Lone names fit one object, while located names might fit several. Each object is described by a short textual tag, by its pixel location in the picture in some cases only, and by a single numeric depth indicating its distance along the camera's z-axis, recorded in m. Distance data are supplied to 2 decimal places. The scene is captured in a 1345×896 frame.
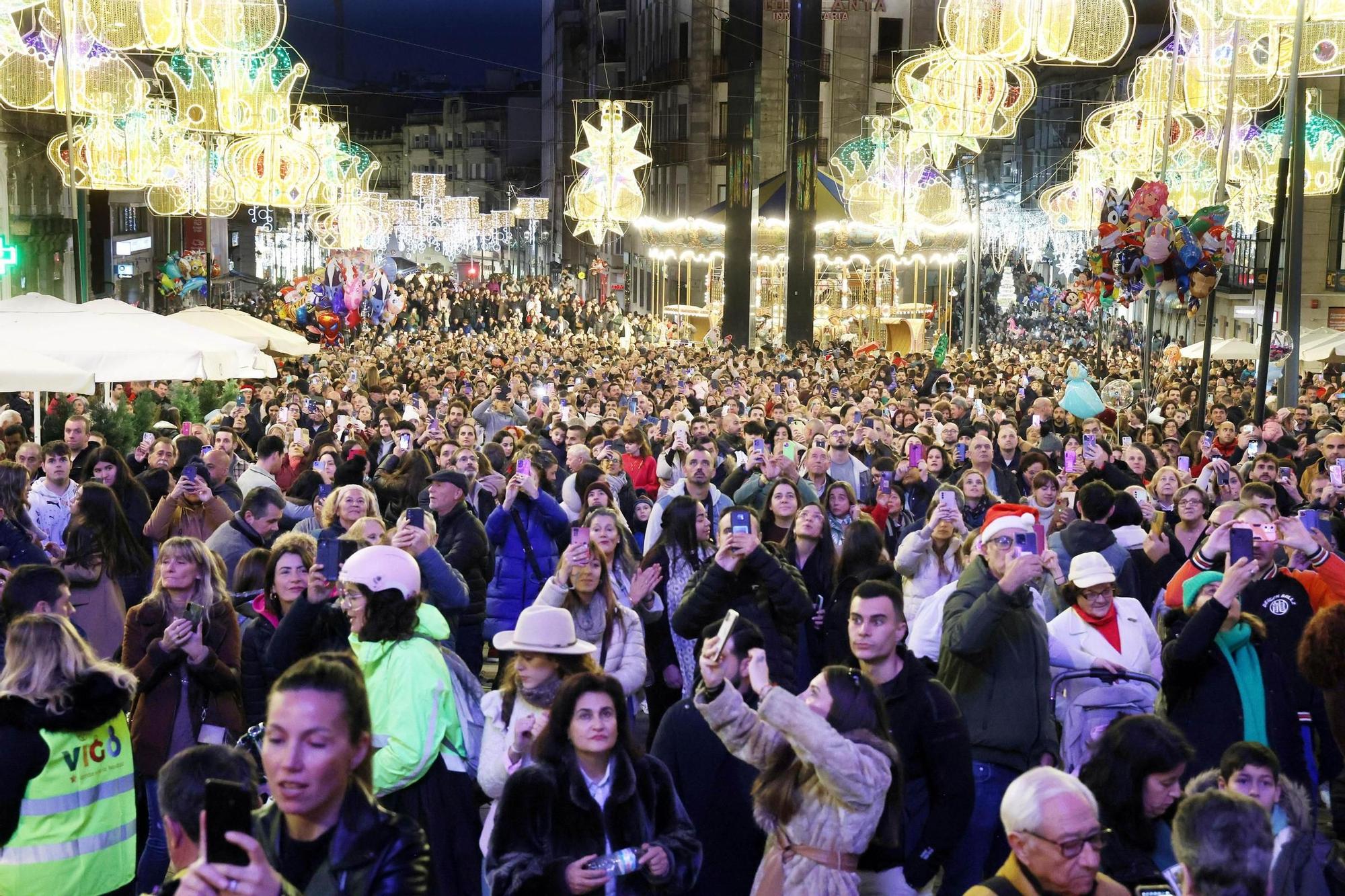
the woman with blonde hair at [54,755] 5.05
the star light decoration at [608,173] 37.62
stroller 6.45
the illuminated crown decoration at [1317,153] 32.31
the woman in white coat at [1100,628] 6.50
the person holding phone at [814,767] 4.50
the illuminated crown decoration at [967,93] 27.03
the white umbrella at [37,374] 13.95
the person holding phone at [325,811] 3.75
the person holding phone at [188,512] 9.60
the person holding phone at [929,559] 8.17
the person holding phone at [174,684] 6.21
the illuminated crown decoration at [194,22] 22.50
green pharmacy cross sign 31.84
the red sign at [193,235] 67.44
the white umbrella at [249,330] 23.62
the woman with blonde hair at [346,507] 8.91
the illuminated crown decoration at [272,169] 32.16
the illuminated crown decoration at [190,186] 34.66
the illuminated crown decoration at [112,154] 30.00
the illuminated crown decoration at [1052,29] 21.14
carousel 47.69
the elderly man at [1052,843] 4.03
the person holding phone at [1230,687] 6.27
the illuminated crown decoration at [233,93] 29.02
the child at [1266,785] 4.91
